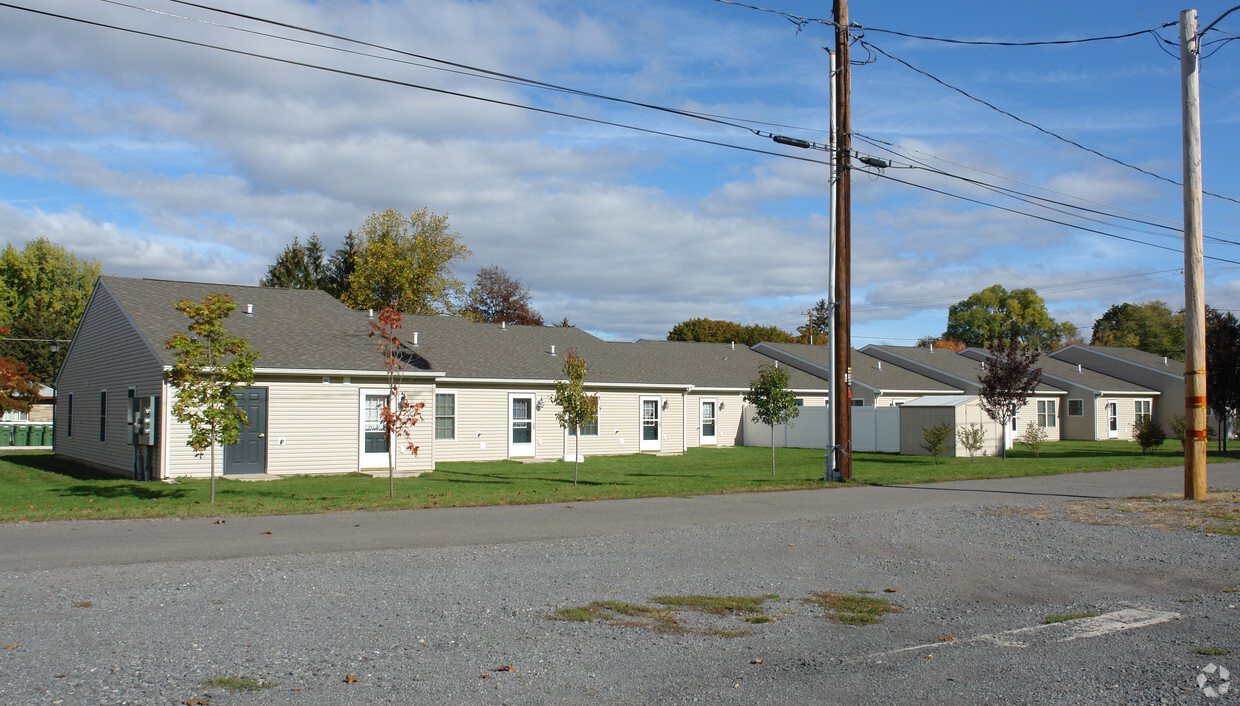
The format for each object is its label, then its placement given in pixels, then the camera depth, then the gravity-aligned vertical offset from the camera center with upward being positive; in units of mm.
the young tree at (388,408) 17250 -194
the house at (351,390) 22109 +241
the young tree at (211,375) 15992 +404
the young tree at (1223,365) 32719 +1352
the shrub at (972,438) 30797 -1343
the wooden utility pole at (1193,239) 16859 +3084
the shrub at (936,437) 29828 -1247
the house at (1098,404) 47500 -173
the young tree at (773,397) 23812 +69
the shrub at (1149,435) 32938 -1287
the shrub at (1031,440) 33750 -1502
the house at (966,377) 45812 +1220
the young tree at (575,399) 21500 -3
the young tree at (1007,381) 31938 +733
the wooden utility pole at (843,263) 20688 +3214
